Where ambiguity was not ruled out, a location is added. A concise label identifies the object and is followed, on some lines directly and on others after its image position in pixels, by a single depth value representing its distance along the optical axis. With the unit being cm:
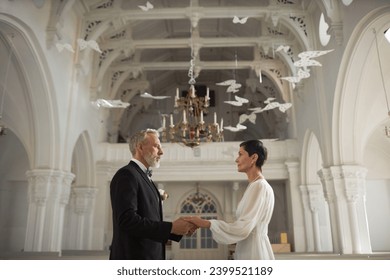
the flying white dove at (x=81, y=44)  923
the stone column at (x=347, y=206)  834
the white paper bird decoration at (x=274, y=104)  865
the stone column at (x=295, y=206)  1214
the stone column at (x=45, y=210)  882
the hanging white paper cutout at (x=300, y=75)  843
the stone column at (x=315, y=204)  1202
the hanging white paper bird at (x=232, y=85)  730
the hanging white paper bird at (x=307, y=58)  723
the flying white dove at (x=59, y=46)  823
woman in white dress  219
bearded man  206
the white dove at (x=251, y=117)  1009
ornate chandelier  765
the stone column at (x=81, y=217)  1230
